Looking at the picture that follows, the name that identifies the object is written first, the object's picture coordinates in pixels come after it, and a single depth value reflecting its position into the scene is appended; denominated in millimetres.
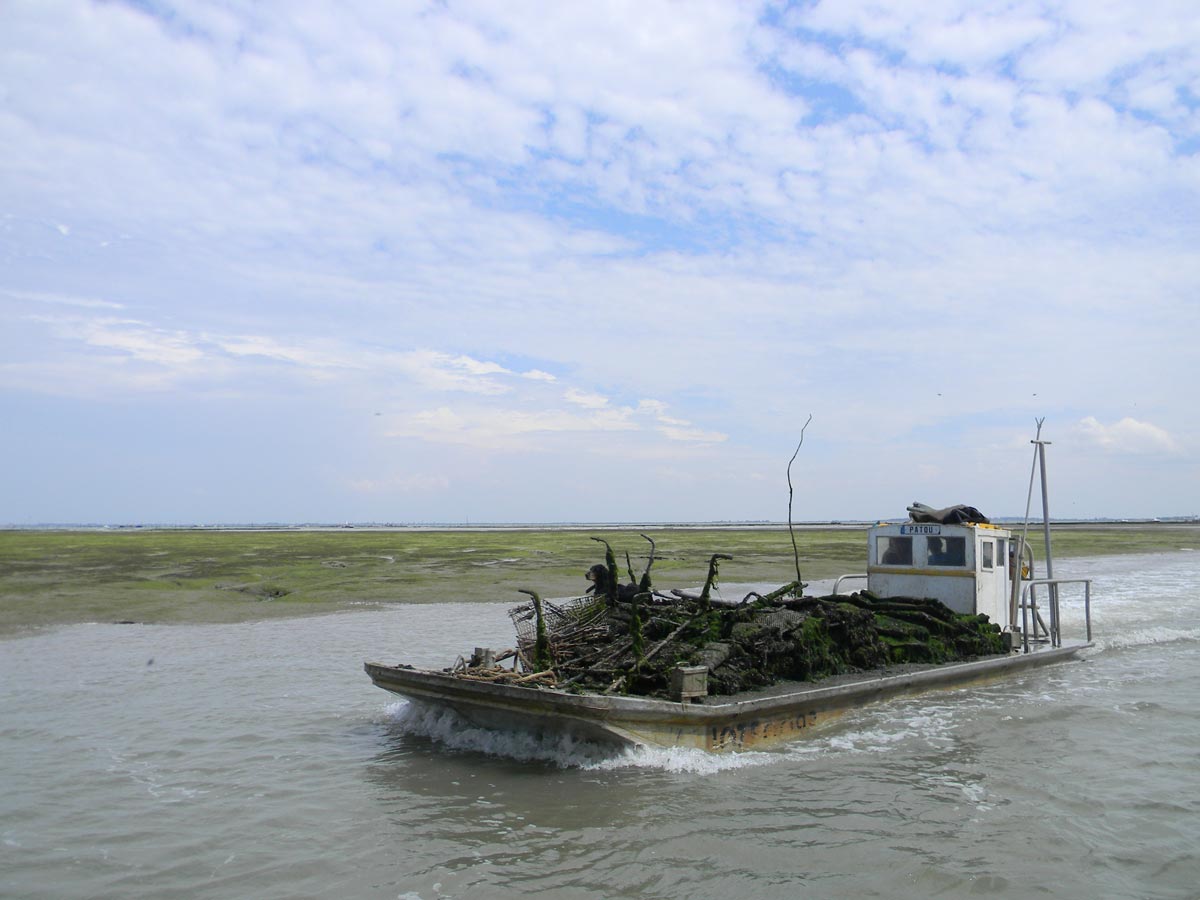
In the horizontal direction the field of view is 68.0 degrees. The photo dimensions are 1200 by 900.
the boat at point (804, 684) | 9555
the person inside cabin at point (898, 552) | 16516
